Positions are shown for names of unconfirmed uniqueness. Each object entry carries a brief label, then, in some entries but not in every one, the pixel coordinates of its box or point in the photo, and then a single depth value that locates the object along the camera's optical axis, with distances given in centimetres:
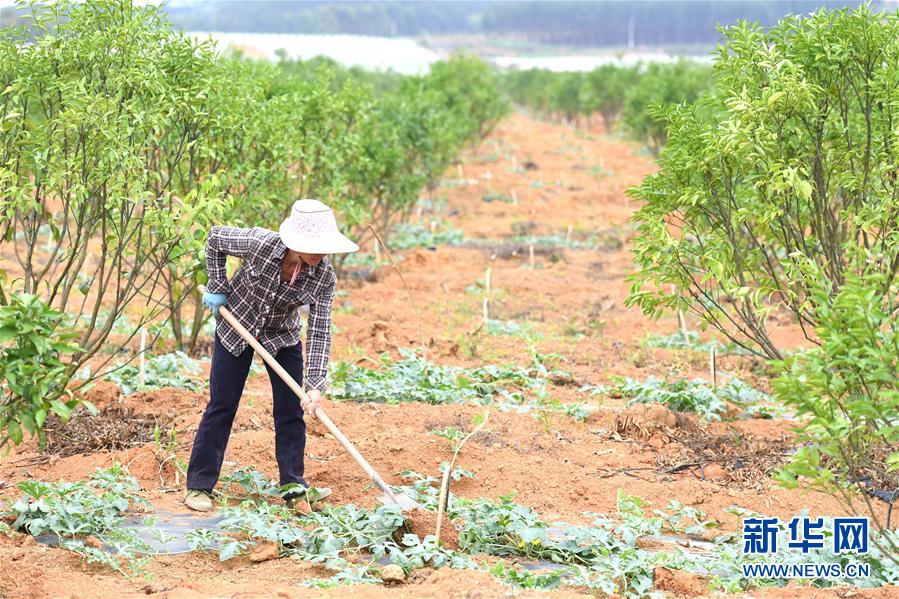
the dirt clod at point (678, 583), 802
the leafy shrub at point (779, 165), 1037
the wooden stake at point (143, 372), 1338
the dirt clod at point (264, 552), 834
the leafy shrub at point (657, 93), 4444
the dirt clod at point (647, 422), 1279
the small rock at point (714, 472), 1152
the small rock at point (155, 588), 772
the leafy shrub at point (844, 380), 694
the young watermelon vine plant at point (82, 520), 816
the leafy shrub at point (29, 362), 723
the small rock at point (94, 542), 832
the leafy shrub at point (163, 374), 1361
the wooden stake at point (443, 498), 831
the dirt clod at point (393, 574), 780
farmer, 927
